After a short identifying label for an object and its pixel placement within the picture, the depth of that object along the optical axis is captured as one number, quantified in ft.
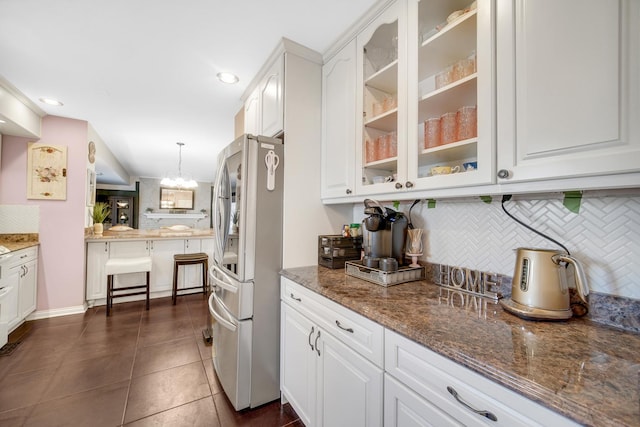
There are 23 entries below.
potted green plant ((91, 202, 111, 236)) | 11.64
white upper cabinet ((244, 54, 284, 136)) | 5.82
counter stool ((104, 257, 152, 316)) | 10.28
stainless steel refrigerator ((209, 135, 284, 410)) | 5.08
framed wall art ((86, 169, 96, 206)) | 11.06
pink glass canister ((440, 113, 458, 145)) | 3.70
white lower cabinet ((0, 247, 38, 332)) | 7.41
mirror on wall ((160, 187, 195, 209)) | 26.73
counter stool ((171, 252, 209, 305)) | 11.66
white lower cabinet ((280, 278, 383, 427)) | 3.20
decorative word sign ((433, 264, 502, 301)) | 3.86
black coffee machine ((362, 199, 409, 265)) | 4.79
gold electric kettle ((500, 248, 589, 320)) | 2.86
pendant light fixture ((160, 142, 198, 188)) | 16.71
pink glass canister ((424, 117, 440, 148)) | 3.91
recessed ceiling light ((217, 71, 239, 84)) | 6.92
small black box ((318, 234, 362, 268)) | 5.53
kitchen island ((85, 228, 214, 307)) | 10.81
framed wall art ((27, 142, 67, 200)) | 9.60
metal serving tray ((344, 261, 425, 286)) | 4.29
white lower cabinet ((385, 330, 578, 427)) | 1.90
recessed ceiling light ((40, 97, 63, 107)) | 8.55
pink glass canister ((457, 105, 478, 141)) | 3.42
